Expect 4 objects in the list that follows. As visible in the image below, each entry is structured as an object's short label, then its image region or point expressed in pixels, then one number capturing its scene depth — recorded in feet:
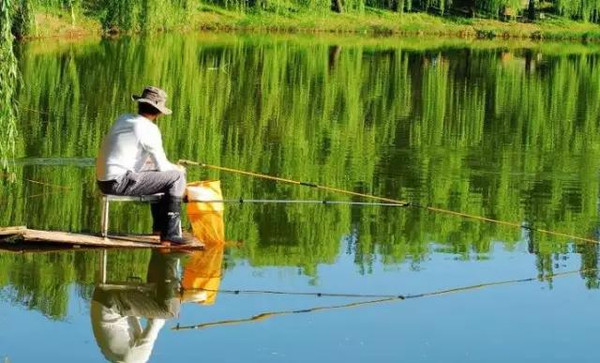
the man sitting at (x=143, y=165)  38.37
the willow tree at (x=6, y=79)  36.32
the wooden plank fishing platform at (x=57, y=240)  38.09
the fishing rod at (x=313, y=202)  39.96
